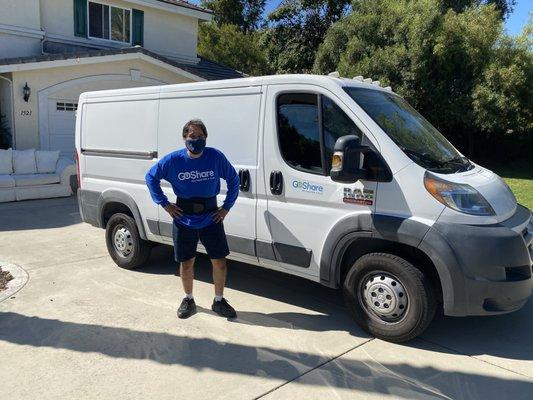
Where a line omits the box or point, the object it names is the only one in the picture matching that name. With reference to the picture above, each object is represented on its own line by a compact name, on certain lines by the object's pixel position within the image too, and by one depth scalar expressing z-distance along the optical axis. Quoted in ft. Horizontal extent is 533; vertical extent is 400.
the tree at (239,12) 109.81
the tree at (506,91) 55.26
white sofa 34.24
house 42.37
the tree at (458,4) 68.89
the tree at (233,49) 88.84
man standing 13.97
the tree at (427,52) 57.16
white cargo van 12.19
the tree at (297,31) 82.99
